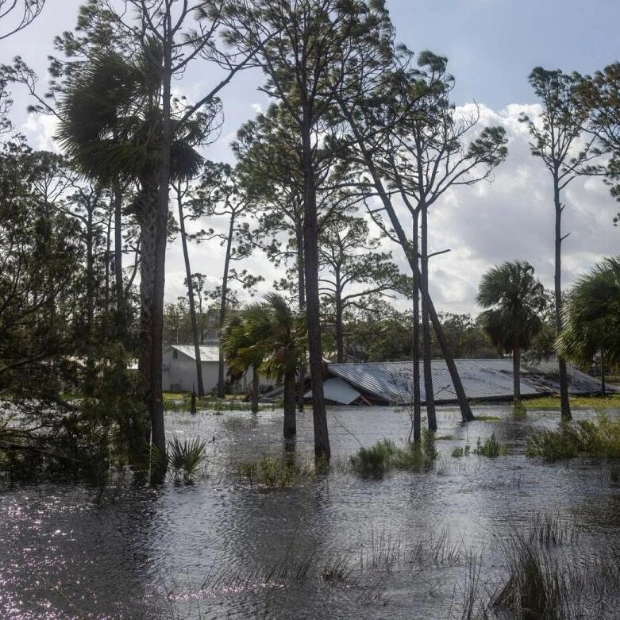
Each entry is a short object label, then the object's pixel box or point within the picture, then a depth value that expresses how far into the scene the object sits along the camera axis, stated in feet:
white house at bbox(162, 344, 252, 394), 226.38
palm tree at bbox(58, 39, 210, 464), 65.62
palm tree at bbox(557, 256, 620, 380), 66.90
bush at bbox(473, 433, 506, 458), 70.03
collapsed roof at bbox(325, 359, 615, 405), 165.78
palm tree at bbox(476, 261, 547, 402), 163.43
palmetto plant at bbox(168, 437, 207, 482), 54.75
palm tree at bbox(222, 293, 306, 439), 90.12
